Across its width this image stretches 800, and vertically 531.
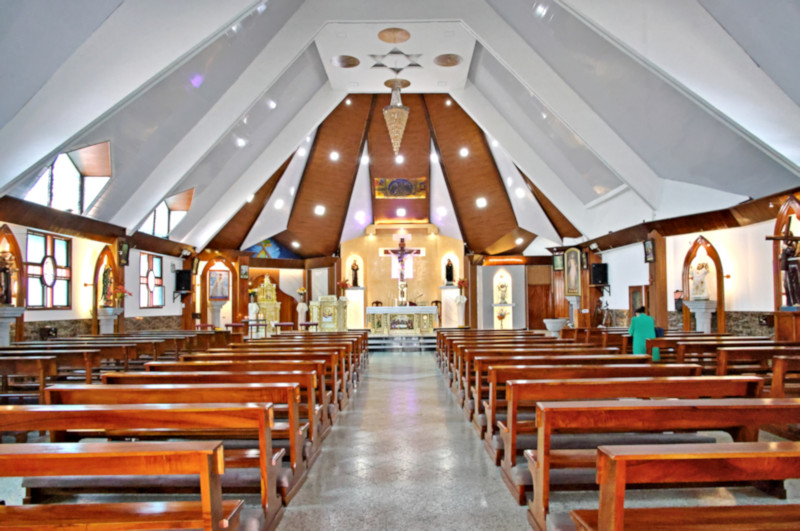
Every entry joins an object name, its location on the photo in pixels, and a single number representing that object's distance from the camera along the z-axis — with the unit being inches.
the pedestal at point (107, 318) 415.2
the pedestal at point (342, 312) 653.9
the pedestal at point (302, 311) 676.7
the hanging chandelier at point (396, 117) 420.5
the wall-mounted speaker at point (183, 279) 570.6
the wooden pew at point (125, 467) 68.8
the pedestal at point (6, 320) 285.3
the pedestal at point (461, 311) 690.2
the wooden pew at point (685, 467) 68.6
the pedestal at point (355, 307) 732.7
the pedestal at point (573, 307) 605.3
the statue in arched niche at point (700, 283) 401.4
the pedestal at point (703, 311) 394.9
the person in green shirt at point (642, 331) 268.5
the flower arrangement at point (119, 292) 427.8
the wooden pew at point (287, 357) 213.9
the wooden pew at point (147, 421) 94.3
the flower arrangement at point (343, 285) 692.7
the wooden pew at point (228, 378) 145.6
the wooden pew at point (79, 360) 203.6
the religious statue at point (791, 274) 296.8
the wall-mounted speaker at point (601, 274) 556.1
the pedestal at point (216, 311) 644.7
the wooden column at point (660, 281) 440.5
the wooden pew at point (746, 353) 193.5
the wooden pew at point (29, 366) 185.5
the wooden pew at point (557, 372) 154.5
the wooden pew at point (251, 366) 178.1
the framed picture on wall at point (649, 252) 442.9
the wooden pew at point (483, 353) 218.4
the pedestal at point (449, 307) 723.4
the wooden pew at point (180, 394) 121.3
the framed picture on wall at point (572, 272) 609.0
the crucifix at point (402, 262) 632.4
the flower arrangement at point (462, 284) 698.2
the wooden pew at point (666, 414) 95.8
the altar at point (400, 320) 599.5
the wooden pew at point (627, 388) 125.6
